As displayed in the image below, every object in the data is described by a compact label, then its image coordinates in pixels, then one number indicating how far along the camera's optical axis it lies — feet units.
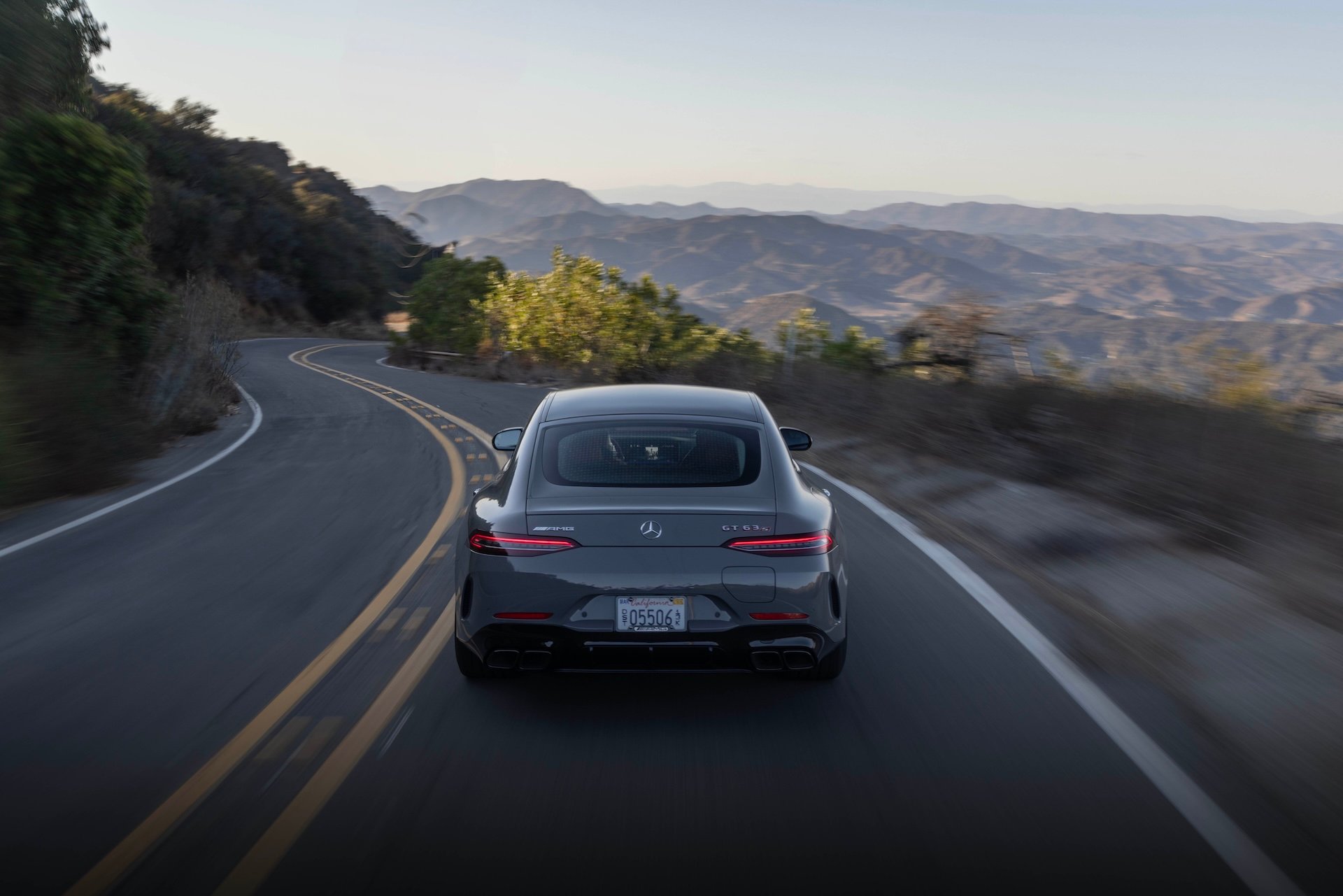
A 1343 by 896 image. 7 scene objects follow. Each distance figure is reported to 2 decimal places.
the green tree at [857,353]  59.21
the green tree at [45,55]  53.52
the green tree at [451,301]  144.66
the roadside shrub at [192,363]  58.95
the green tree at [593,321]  98.63
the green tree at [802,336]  68.59
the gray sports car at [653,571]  15.07
